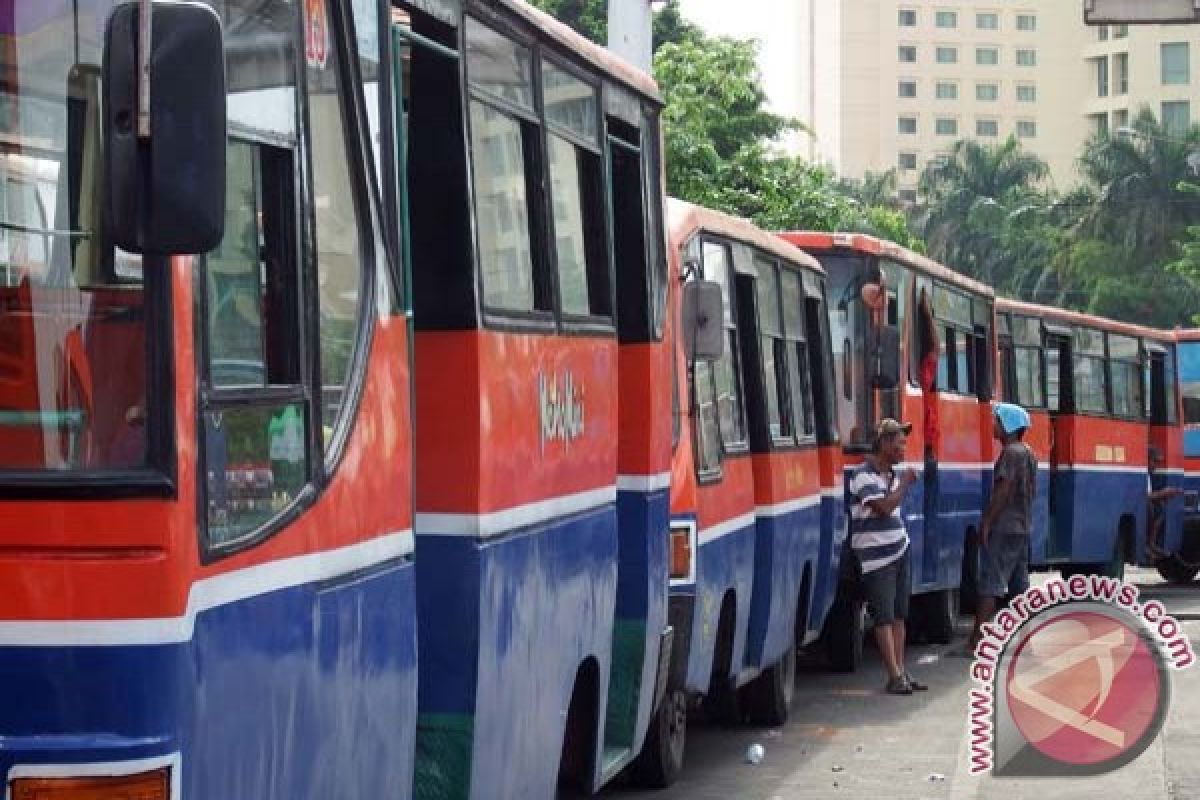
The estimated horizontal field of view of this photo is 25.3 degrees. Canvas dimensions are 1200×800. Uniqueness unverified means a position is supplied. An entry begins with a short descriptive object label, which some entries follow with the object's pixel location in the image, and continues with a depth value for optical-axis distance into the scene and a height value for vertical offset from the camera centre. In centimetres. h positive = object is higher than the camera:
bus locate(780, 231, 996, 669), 1883 -3
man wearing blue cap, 1820 -93
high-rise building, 15175 +1763
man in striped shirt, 1595 -86
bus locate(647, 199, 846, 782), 1199 -47
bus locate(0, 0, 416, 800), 461 -3
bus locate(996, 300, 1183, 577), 2653 -56
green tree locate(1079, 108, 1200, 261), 8312 +593
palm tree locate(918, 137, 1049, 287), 9744 +682
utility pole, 1727 +234
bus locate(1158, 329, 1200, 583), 3114 -100
